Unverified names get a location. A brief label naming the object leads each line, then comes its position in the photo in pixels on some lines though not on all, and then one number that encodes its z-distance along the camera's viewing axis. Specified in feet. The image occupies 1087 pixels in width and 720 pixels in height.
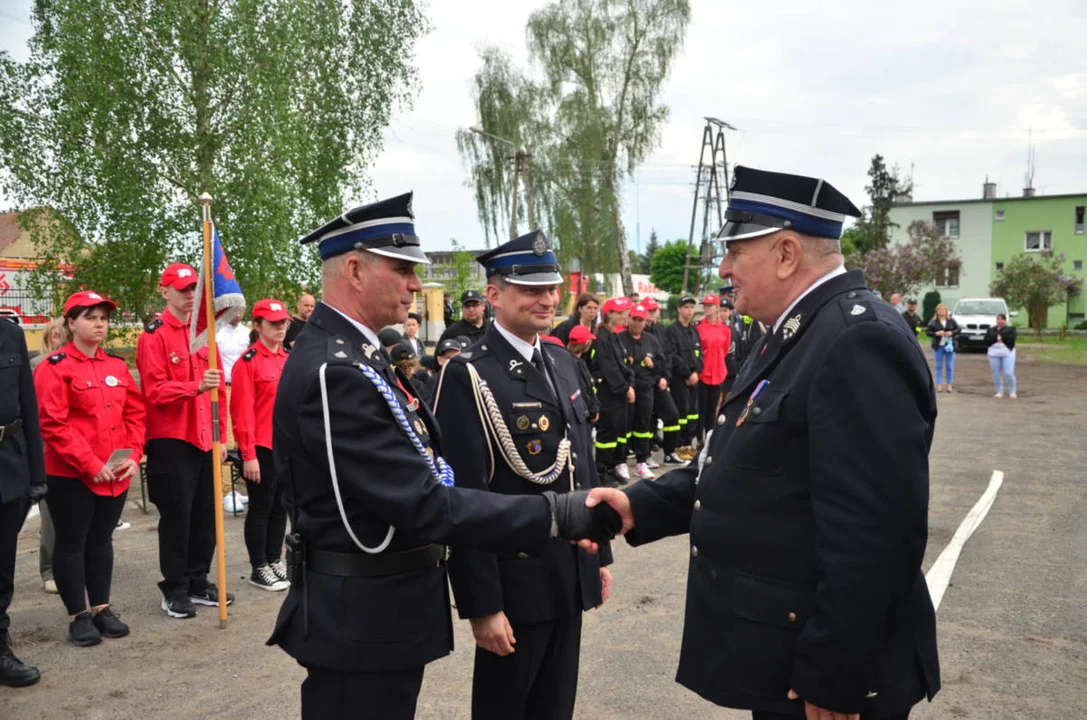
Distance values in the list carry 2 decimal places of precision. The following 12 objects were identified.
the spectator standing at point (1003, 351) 58.23
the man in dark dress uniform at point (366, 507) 7.87
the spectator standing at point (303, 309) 36.29
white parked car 102.12
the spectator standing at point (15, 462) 15.21
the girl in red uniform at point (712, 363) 41.06
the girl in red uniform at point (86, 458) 17.08
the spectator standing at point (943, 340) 60.59
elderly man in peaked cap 6.45
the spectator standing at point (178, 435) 18.72
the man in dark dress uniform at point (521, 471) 10.16
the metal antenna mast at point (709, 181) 128.98
